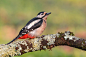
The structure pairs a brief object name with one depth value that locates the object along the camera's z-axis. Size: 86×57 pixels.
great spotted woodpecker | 7.54
